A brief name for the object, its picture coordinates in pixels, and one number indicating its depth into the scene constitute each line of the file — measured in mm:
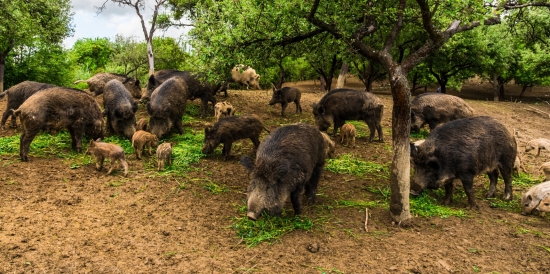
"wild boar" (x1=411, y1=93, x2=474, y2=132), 11742
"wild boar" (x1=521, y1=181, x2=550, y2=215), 6898
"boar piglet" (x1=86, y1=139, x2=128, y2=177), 7832
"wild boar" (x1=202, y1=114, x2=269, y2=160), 9320
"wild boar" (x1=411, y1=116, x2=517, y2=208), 6996
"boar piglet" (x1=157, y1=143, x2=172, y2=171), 8250
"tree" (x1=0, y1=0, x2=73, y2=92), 14867
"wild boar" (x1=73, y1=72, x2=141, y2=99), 14844
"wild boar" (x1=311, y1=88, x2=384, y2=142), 11617
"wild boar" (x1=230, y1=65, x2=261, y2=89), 19814
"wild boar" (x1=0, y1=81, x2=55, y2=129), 11039
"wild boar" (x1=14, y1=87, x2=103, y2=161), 8289
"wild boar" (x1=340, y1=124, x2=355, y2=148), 10891
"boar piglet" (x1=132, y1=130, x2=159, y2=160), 9031
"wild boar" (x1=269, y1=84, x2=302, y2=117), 14898
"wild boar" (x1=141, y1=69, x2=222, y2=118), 13641
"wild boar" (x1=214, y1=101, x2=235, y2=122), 12227
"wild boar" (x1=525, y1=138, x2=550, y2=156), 11106
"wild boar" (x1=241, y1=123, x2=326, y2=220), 5777
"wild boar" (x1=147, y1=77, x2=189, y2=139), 10742
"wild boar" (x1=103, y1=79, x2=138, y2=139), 10672
